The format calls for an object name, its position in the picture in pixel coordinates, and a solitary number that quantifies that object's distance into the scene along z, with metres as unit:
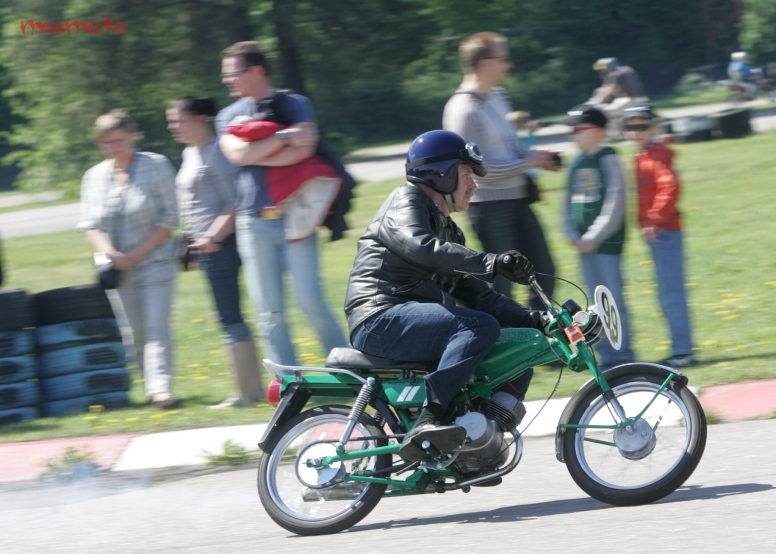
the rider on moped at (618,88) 36.42
